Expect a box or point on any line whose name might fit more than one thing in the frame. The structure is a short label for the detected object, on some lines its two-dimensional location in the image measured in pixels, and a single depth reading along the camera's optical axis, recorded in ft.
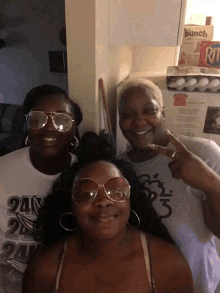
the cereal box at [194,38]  6.62
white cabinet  4.17
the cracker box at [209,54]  6.26
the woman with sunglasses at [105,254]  2.77
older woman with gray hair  3.19
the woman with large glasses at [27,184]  3.49
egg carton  4.75
